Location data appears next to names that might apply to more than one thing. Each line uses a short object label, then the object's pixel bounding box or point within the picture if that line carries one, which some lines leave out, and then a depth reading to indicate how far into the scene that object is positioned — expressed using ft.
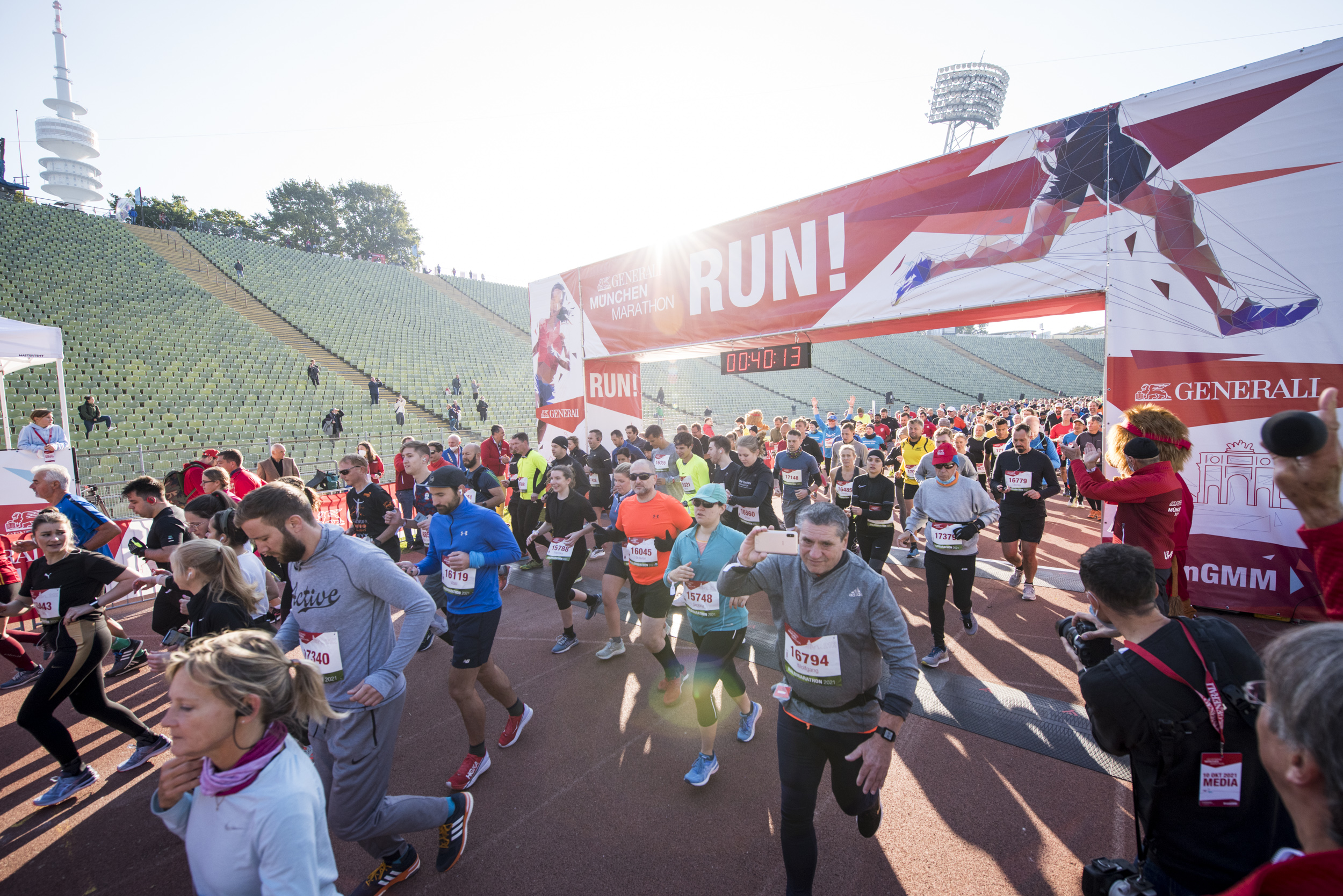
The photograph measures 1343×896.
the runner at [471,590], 12.36
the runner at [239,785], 5.08
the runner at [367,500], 21.68
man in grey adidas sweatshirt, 8.12
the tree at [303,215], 192.03
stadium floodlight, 136.77
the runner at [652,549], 15.01
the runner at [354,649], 8.70
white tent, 28.81
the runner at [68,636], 11.86
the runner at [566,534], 18.62
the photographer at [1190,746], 5.64
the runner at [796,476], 24.84
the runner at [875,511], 20.97
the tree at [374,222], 205.46
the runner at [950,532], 16.11
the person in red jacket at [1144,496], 12.16
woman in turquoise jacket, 12.07
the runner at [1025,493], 20.57
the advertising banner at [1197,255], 17.03
